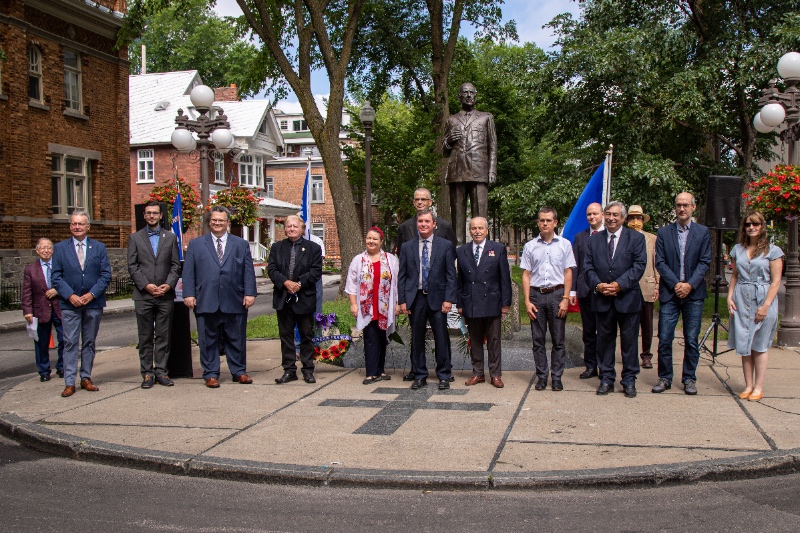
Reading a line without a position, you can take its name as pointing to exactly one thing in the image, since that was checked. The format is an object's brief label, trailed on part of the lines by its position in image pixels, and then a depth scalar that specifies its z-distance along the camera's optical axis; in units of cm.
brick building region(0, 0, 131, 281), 2367
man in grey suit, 877
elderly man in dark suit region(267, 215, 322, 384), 900
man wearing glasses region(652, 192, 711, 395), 792
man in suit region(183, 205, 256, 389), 880
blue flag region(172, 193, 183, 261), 1179
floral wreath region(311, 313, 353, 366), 976
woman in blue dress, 767
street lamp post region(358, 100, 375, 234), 2095
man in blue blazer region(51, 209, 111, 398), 842
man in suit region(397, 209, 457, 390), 855
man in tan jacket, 959
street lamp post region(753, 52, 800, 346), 1170
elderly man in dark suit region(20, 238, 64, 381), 948
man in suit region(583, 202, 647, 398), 795
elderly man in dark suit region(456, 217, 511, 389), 848
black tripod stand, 1000
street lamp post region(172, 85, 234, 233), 1202
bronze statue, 1157
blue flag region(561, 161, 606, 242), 1066
